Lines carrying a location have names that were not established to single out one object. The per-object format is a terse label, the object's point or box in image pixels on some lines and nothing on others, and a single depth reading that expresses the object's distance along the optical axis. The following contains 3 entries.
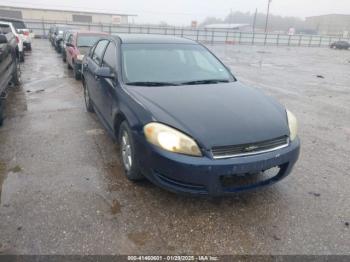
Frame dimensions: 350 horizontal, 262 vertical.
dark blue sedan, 2.66
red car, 9.27
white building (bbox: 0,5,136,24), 53.96
